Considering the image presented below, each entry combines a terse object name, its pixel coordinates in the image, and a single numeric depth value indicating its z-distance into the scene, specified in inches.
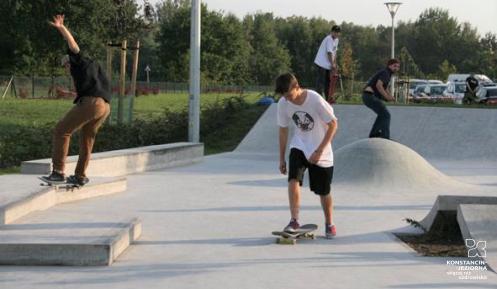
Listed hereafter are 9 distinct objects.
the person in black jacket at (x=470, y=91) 1136.8
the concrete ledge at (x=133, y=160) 418.3
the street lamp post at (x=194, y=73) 656.4
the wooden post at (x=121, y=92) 714.8
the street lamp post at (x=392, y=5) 1407.5
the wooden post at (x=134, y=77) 752.3
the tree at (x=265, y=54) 3174.2
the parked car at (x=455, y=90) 1681.2
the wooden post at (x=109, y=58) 749.3
